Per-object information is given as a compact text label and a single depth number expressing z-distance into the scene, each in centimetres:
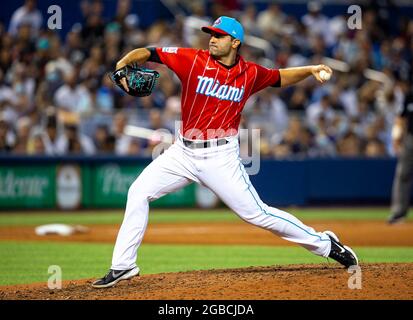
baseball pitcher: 1398
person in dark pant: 2702
